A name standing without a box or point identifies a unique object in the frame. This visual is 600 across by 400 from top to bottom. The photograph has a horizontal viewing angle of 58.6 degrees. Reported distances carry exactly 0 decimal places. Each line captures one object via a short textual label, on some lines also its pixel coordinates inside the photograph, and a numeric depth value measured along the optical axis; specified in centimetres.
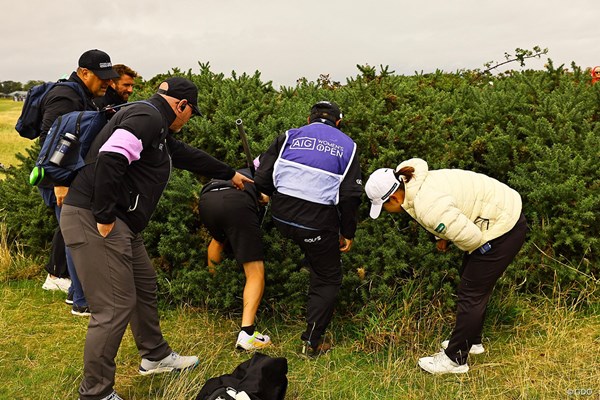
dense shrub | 483
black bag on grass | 354
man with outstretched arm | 327
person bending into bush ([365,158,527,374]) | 380
